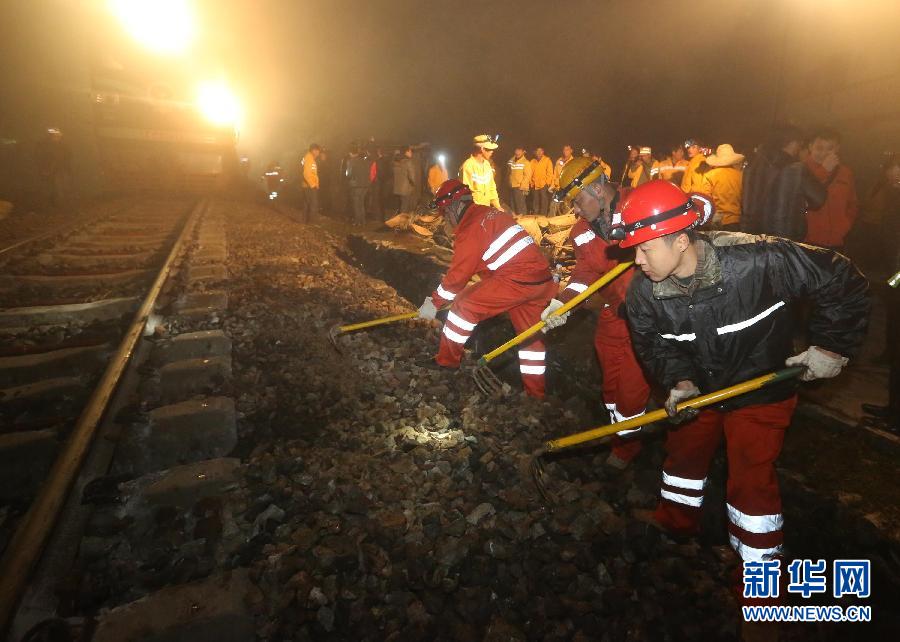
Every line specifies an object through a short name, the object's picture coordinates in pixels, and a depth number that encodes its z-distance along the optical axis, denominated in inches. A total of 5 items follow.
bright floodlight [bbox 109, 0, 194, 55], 824.9
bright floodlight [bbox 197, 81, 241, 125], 756.0
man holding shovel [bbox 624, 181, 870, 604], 84.0
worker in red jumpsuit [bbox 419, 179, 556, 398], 161.5
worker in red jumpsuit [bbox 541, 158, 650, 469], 134.1
